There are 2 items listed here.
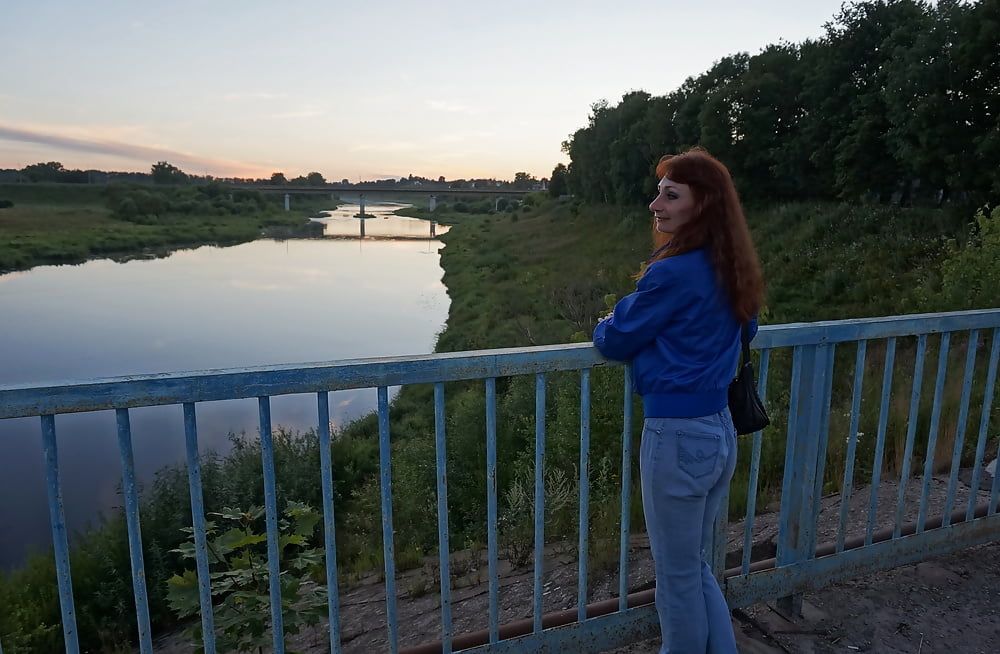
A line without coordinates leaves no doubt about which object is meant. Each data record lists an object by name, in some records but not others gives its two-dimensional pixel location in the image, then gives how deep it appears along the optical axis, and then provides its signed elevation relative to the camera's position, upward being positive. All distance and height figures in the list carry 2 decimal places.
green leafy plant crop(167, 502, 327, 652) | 2.35 -1.39
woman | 1.96 -0.41
